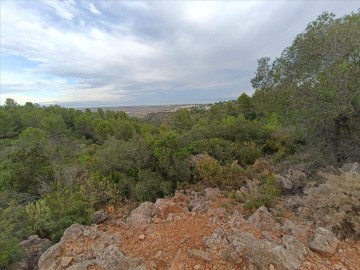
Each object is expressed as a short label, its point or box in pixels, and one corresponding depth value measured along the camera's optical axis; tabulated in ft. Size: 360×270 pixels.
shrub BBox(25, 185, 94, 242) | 17.06
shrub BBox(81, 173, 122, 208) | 21.58
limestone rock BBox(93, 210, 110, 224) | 18.37
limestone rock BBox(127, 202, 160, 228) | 16.11
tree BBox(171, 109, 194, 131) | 85.65
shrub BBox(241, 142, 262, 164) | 28.32
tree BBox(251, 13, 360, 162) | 21.38
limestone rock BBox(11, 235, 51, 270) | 14.57
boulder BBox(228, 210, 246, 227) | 14.42
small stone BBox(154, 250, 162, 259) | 12.81
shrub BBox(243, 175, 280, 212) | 16.87
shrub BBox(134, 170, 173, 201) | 21.45
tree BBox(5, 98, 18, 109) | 163.98
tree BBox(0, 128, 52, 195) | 29.86
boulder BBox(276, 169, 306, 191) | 20.62
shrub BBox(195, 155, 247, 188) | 22.13
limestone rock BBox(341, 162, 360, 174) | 19.45
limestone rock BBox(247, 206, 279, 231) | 14.53
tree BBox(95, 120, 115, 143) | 94.17
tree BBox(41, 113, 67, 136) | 104.72
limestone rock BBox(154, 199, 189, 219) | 16.89
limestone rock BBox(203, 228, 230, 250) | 12.92
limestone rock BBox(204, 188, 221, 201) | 19.26
